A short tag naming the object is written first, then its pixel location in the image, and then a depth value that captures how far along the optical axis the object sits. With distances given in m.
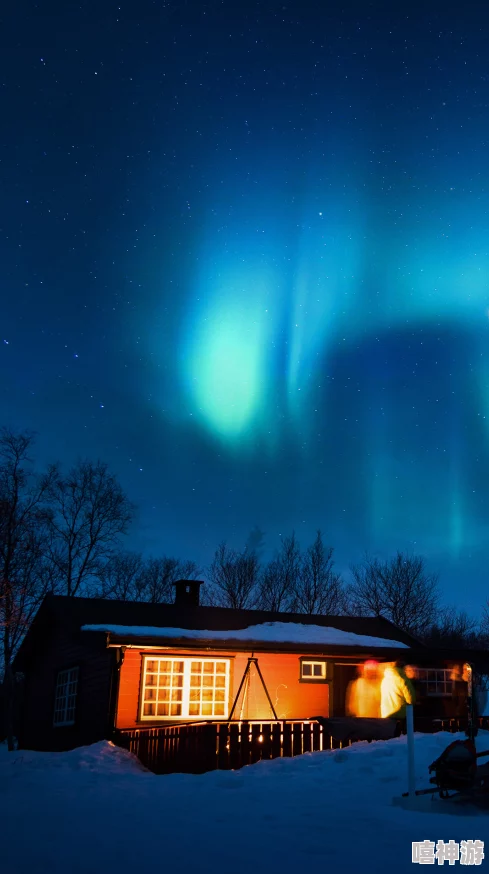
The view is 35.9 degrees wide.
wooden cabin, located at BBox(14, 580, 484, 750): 18.92
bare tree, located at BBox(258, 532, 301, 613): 53.66
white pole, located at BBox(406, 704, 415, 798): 8.77
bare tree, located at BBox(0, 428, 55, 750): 31.05
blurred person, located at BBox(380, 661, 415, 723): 20.83
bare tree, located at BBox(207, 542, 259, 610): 53.94
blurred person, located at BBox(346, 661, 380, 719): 21.16
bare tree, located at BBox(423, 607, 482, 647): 52.94
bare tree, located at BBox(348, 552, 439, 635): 51.59
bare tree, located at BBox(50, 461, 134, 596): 40.56
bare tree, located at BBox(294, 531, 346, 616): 53.30
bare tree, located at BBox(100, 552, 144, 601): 52.57
